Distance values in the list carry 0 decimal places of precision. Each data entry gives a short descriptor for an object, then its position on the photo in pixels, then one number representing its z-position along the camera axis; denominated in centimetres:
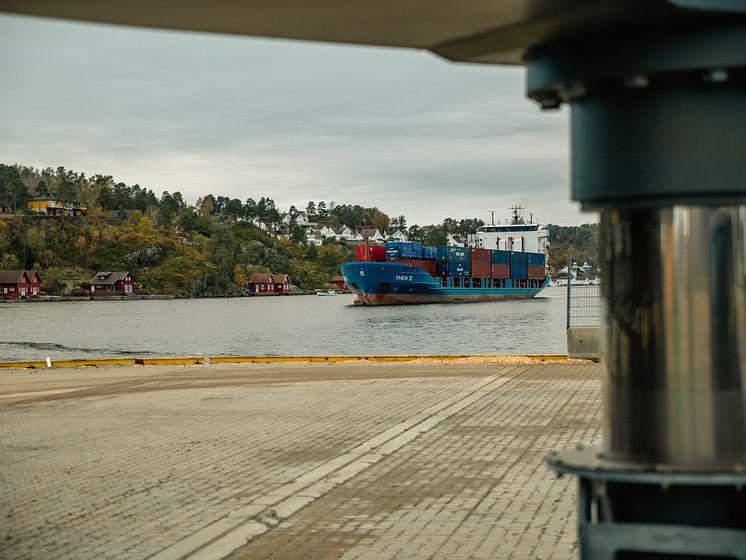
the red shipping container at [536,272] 11219
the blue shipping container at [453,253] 9862
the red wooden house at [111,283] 14625
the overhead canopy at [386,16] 239
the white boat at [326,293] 17162
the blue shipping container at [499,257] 10462
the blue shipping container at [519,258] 10822
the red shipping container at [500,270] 10588
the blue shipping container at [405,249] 9694
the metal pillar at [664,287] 264
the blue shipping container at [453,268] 9988
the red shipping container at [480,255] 10144
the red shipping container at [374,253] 9758
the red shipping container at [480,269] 10288
